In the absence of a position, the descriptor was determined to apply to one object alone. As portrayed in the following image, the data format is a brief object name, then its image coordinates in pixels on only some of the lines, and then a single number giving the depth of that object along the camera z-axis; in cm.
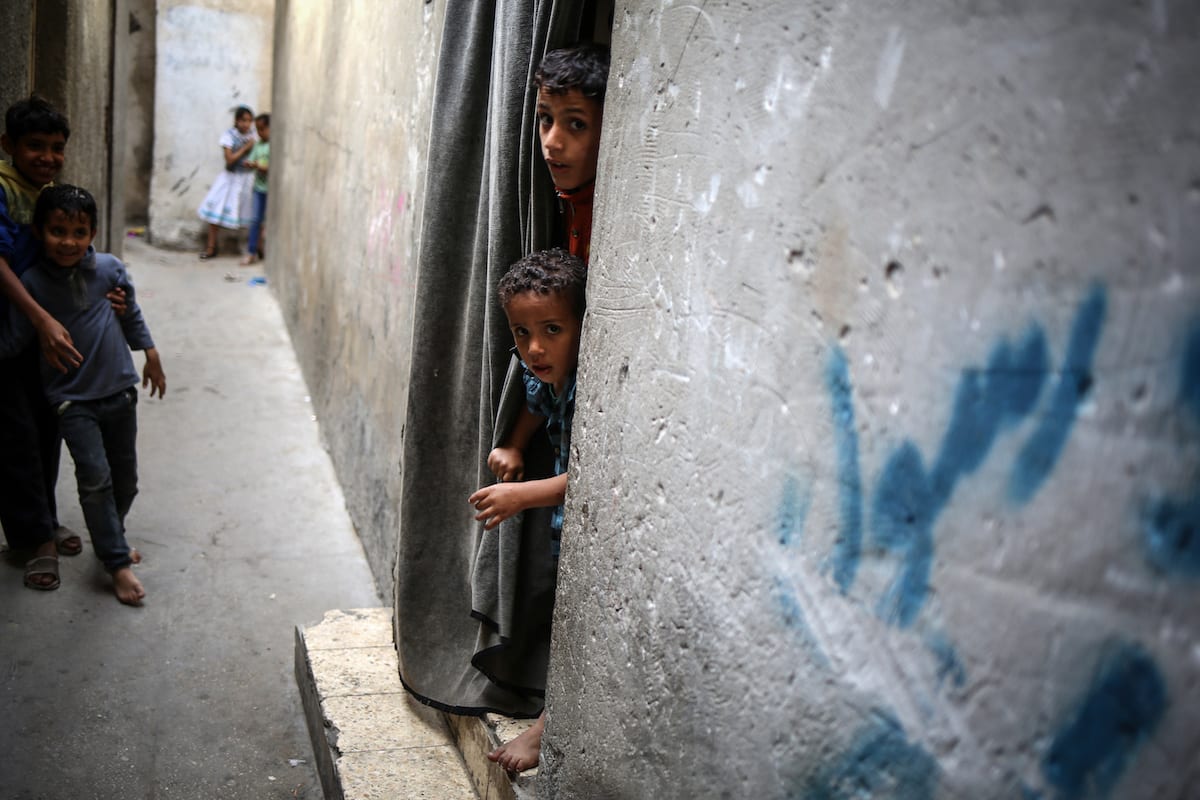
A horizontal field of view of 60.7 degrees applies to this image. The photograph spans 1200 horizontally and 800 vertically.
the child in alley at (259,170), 1108
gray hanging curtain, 252
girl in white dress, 1120
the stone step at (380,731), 264
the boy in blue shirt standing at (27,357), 371
